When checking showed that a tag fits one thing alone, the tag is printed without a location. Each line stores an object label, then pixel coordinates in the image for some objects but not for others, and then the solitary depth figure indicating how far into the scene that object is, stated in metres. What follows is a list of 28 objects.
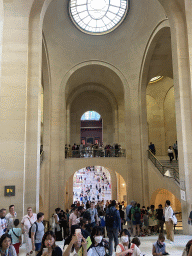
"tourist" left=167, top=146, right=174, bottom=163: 15.35
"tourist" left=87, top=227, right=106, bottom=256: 3.73
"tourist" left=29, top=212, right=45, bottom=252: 4.68
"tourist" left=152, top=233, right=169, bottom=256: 4.26
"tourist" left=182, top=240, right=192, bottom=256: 3.43
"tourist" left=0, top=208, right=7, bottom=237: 4.87
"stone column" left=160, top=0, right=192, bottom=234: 8.42
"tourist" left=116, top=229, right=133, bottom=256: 3.64
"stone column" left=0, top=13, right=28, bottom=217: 7.18
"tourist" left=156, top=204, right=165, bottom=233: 8.36
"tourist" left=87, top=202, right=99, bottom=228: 6.27
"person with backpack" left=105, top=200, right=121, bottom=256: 5.67
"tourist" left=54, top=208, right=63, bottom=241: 6.91
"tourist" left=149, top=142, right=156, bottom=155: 16.12
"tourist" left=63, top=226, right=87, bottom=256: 3.13
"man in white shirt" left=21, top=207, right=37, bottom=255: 5.17
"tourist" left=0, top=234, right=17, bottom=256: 3.44
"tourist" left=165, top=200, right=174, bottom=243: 6.89
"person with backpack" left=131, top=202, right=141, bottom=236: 8.15
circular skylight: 15.90
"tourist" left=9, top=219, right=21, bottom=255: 4.71
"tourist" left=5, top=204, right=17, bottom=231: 5.43
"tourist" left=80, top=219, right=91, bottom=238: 3.81
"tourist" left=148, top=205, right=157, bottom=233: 9.17
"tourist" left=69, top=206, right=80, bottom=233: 5.90
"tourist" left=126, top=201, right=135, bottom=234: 8.52
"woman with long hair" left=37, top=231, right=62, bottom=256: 3.18
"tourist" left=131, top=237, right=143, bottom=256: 3.72
